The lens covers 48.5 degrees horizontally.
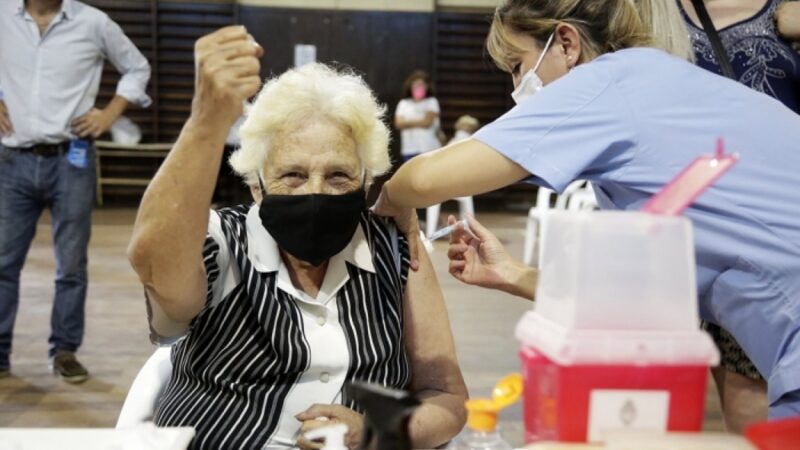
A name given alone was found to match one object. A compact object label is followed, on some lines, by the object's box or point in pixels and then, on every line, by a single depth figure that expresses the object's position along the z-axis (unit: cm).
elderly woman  159
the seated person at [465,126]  983
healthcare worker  140
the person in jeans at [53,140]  402
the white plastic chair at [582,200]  706
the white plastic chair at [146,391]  171
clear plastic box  87
